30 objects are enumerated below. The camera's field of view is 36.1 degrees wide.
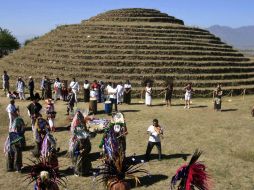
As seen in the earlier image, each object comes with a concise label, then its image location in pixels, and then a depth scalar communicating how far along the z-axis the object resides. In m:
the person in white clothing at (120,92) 23.45
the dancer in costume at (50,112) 16.23
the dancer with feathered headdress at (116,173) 6.86
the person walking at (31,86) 23.89
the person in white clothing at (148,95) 22.97
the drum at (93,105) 20.41
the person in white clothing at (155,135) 12.80
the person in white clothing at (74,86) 23.39
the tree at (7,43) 59.75
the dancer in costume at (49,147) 10.21
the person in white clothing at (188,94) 22.29
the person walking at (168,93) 22.93
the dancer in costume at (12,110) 15.33
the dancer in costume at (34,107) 14.83
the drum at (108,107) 20.31
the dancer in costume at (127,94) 23.72
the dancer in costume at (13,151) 11.90
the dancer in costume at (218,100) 21.53
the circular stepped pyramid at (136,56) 28.91
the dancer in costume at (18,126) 12.59
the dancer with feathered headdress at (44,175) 7.25
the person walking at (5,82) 25.94
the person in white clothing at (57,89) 23.95
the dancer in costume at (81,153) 11.45
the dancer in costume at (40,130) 12.44
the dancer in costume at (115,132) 9.49
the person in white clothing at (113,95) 21.12
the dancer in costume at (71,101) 19.10
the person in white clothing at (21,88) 23.78
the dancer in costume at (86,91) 23.62
